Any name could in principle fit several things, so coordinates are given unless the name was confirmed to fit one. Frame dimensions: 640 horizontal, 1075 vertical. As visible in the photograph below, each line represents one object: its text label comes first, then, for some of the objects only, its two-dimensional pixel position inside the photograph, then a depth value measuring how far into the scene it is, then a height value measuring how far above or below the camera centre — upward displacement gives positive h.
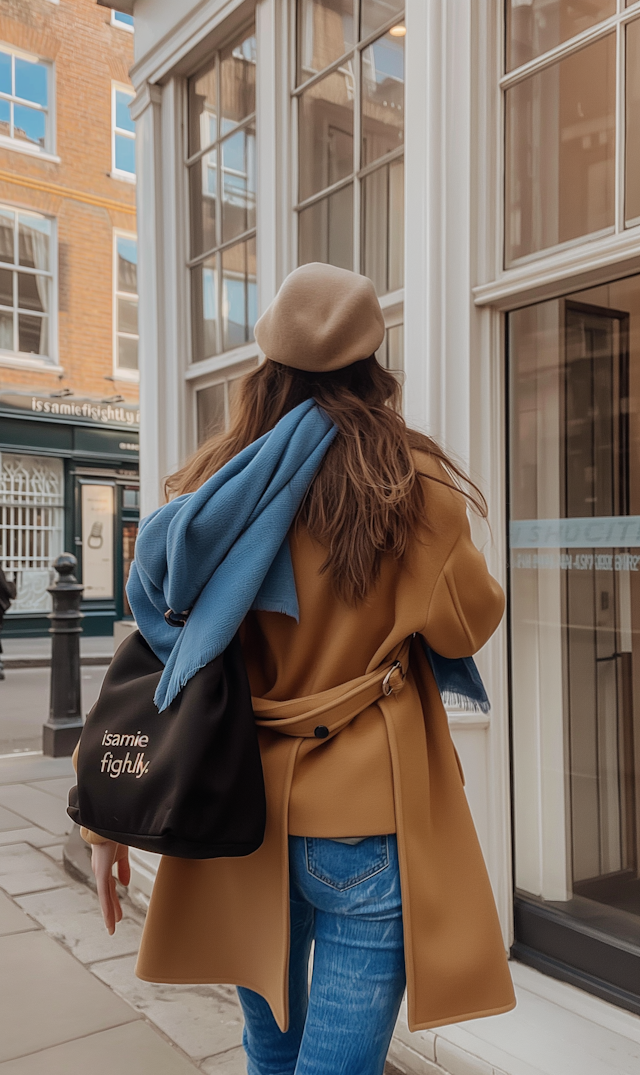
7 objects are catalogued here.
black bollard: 6.58 -1.01
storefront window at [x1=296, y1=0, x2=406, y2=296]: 3.18 +1.57
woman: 1.29 -0.33
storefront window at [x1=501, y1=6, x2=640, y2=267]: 2.33 +1.19
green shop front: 15.09 +0.69
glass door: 2.50 -0.29
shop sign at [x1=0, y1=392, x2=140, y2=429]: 14.91 +2.30
